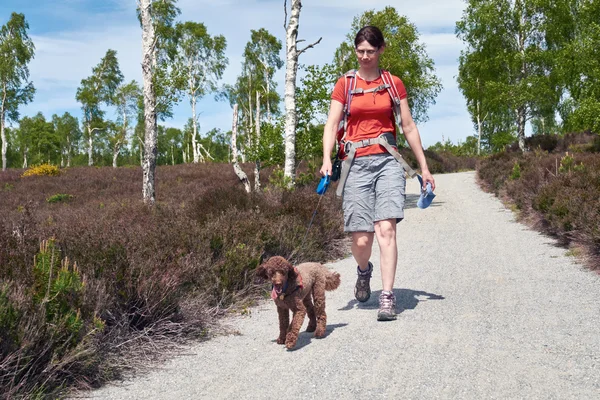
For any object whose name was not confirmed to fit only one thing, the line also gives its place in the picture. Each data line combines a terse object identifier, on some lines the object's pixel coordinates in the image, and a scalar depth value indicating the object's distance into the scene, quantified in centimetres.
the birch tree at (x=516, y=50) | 2806
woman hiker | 486
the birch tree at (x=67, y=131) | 7406
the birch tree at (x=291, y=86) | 1338
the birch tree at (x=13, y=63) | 3978
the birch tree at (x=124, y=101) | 5366
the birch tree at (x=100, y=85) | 5166
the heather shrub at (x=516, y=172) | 1675
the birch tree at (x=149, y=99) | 1404
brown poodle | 391
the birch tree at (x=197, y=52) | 4500
